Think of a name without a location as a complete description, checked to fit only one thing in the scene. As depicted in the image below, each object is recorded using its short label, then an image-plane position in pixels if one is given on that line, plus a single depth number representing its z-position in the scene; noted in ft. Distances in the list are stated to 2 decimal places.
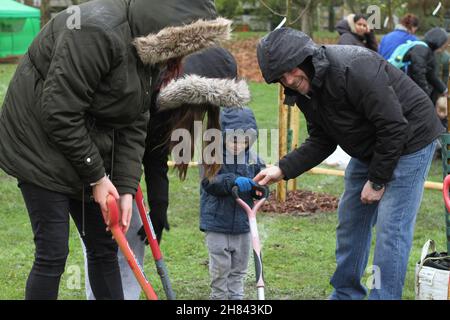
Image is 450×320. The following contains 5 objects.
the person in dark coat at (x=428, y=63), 33.47
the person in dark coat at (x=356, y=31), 34.32
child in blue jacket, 15.92
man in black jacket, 14.16
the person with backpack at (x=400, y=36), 35.78
